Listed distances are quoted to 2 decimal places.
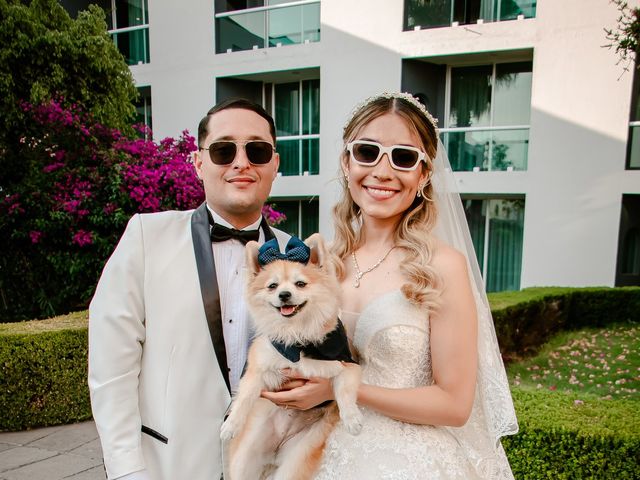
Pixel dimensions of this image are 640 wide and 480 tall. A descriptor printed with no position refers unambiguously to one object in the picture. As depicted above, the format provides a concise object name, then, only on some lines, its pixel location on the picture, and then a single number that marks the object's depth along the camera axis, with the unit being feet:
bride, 6.93
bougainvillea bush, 25.99
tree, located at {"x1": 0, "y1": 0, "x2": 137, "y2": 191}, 27.89
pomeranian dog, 6.74
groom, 6.65
